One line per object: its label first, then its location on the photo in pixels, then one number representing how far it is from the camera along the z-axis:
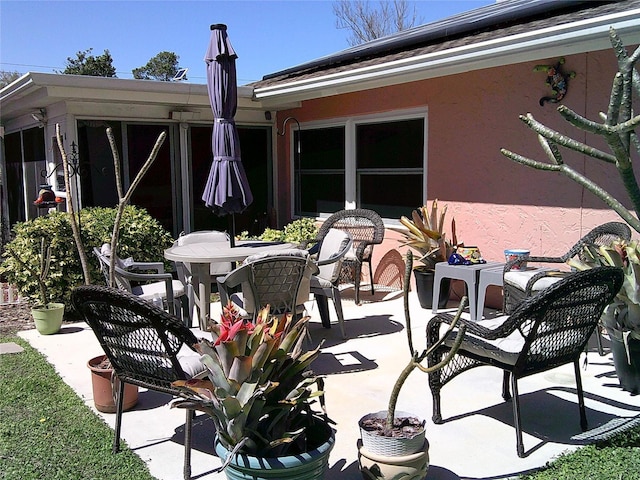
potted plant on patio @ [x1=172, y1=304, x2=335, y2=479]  2.47
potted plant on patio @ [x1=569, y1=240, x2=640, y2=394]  3.74
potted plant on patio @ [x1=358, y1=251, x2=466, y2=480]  2.62
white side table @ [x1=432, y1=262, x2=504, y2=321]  5.91
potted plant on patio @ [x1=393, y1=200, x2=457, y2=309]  6.67
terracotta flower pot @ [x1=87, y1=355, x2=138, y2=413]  3.80
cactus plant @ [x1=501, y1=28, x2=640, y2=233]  2.68
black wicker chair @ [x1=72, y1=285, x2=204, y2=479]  2.99
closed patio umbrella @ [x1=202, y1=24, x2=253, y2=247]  5.87
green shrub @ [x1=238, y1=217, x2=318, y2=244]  8.18
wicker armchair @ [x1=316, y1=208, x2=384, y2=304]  7.25
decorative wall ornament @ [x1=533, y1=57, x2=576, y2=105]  5.80
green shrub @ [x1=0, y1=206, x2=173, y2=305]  6.30
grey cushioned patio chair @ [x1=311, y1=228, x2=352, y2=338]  5.48
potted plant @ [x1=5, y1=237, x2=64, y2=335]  5.77
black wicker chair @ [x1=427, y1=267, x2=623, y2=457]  3.15
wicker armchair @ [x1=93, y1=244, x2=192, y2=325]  4.93
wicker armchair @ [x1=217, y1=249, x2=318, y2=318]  4.50
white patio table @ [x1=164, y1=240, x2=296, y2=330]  5.11
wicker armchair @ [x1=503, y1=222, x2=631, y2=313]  5.07
